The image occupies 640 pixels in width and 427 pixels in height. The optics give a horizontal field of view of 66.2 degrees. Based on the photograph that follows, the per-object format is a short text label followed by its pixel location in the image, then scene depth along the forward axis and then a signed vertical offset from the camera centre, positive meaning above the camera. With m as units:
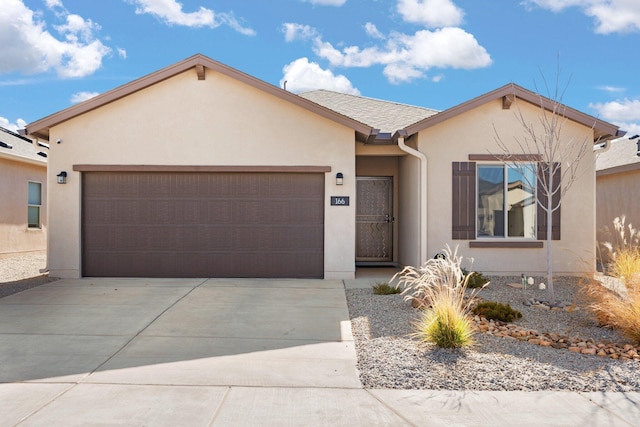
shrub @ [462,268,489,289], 9.45 -1.22
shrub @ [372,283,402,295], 8.88 -1.30
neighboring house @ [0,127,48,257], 14.49 +0.67
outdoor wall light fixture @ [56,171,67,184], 10.55 +0.86
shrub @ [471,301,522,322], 6.98 -1.34
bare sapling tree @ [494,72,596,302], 10.67 +1.53
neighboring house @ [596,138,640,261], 14.95 +1.05
